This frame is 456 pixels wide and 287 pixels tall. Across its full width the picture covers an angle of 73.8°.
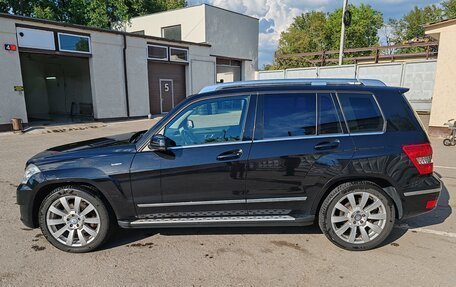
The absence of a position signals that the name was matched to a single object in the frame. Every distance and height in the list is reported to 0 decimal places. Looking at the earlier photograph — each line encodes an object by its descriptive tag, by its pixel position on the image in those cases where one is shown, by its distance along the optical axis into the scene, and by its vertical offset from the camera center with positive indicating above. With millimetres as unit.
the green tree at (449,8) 39219 +11457
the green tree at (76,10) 24891 +7147
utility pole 13042 +2569
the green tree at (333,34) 41531 +8734
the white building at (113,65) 13047 +1802
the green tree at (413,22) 47169 +11724
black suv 3260 -828
